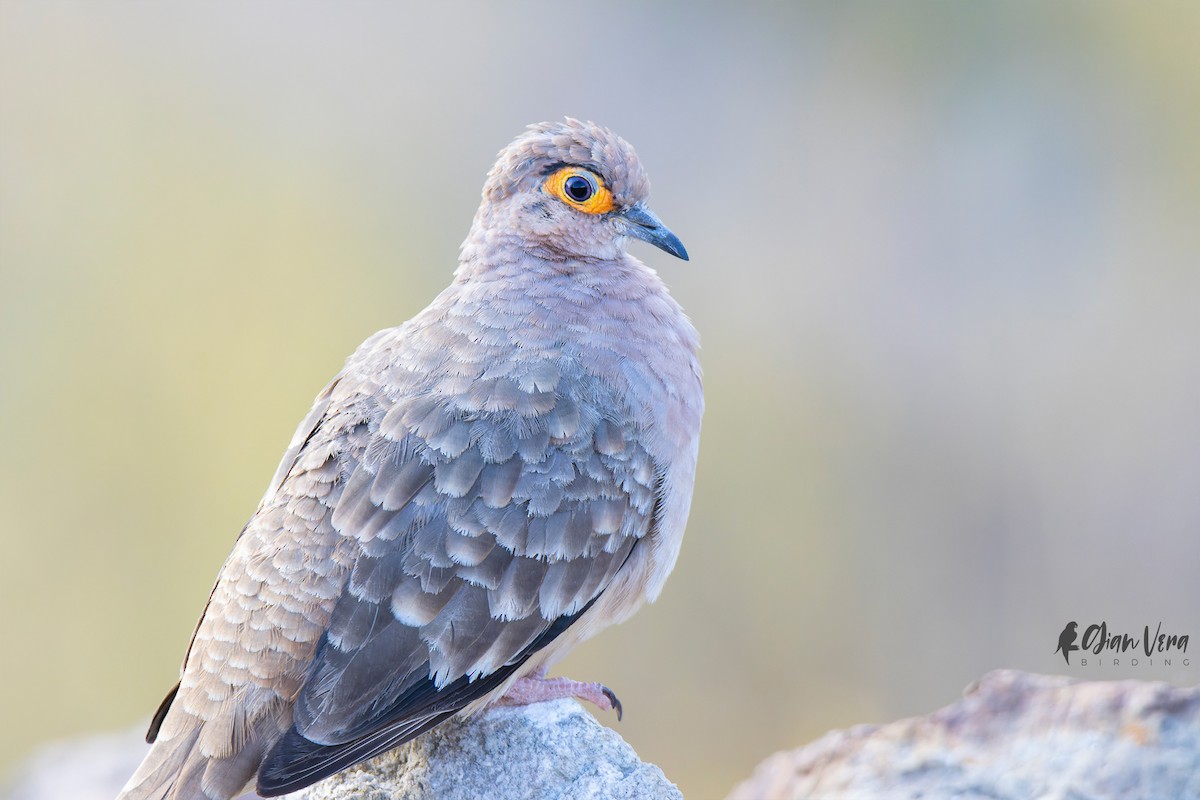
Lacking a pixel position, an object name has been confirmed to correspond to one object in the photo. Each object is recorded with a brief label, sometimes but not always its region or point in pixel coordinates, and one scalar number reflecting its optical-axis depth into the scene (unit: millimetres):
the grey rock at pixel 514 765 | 6887
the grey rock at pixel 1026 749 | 6598
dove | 6531
